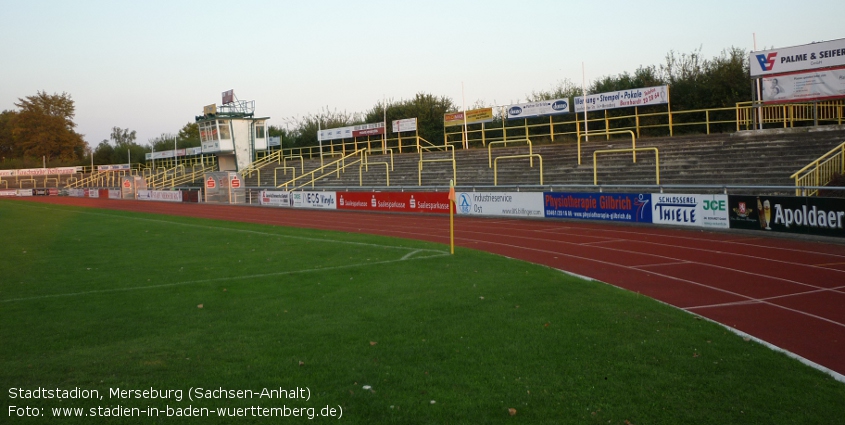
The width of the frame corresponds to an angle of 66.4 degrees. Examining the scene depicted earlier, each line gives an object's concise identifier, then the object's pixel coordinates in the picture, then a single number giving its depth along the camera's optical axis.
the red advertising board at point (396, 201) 29.95
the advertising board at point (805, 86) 24.75
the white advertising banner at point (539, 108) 36.97
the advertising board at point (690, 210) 19.36
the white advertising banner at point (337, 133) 53.84
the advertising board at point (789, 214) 16.03
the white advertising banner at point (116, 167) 86.12
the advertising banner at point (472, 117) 41.91
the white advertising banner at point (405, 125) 48.84
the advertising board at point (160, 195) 52.84
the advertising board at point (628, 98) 33.38
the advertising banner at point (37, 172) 80.84
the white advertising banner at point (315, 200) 36.88
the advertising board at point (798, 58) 24.86
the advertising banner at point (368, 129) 50.47
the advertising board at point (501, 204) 26.17
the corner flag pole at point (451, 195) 13.84
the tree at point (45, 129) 100.19
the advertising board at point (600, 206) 21.98
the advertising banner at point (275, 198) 40.94
